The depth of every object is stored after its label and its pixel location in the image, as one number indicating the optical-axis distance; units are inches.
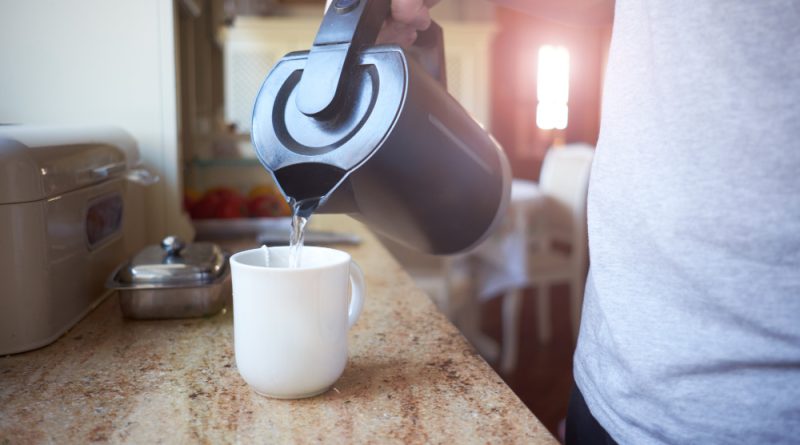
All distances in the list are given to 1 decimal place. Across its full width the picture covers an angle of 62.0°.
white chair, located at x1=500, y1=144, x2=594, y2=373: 116.7
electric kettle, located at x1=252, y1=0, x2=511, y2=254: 21.0
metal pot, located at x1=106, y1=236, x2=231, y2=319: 31.4
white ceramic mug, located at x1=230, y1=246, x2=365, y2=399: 21.6
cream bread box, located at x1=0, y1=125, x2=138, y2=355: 26.9
